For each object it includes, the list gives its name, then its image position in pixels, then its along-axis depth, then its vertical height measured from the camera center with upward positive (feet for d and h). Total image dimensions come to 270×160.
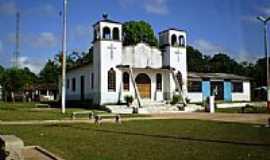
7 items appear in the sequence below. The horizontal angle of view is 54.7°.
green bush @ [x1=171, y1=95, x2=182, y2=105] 76.64 -2.13
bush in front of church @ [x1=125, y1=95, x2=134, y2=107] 73.23 -2.00
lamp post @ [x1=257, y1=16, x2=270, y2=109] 60.92 -0.73
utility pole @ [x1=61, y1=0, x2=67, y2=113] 60.75 +5.97
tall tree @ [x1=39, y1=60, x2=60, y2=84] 185.74 +14.49
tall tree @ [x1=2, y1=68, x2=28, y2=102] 126.15 +5.90
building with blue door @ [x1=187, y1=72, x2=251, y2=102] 87.86 +1.71
